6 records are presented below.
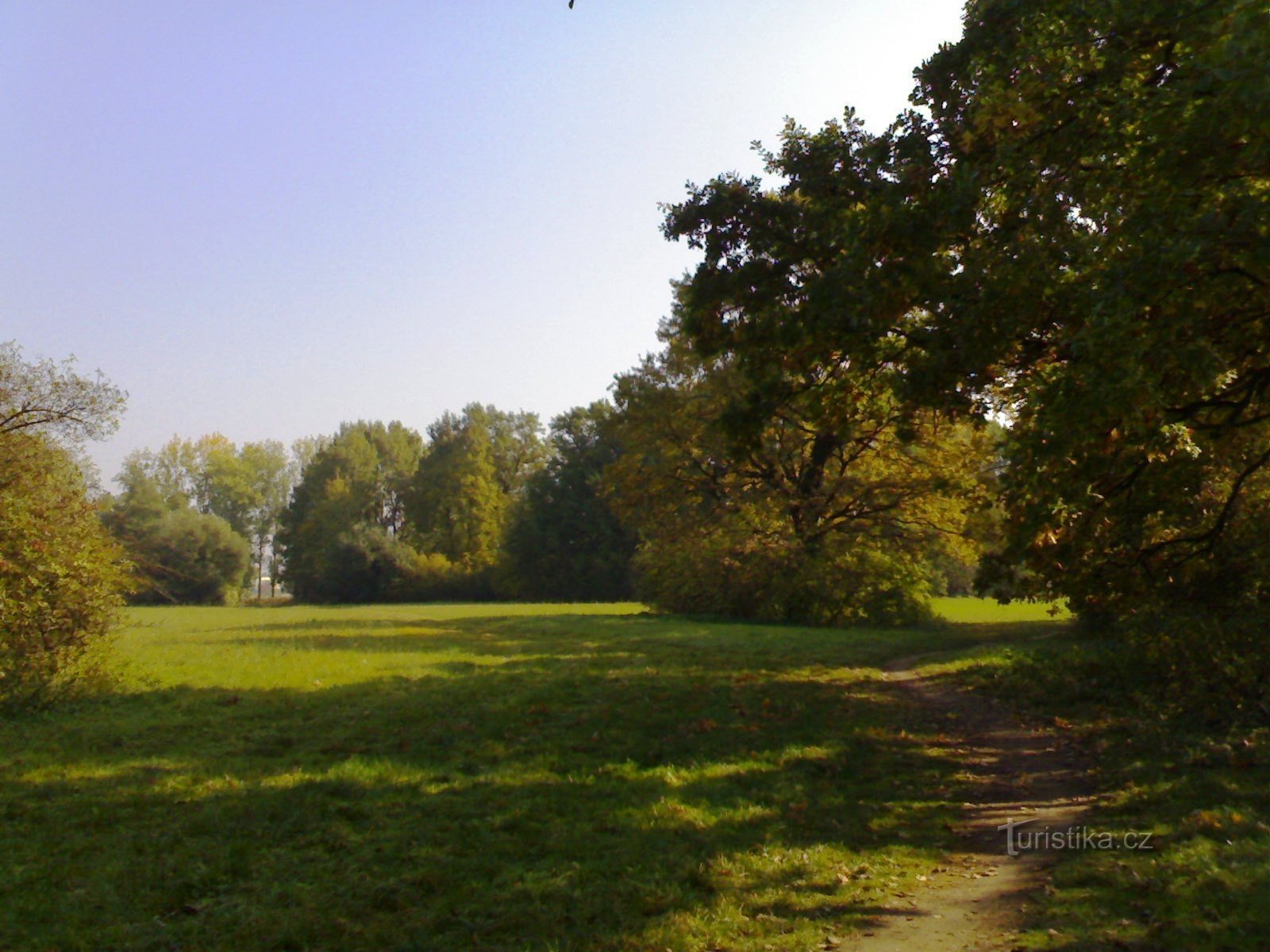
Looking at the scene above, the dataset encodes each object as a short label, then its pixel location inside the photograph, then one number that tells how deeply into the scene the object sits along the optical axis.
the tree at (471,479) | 89.62
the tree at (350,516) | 79.62
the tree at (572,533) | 72.06
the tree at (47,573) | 14.70
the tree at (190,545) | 76.38
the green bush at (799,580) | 36.41
